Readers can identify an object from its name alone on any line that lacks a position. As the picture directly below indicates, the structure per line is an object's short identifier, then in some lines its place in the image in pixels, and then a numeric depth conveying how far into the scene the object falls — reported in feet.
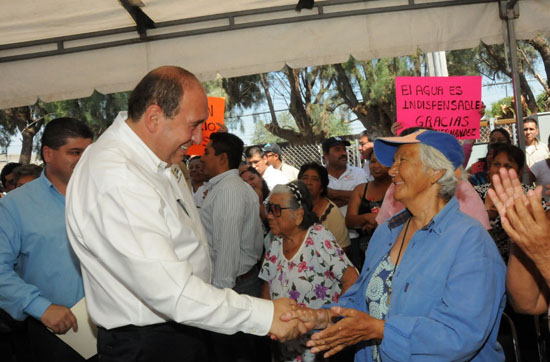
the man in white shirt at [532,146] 28.49
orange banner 20.29
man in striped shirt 14.82
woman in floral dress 13.67
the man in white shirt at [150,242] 7.83
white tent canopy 18.99
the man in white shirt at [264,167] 28.14
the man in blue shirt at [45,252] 10.67
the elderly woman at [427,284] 8.17
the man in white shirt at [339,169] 23.44
